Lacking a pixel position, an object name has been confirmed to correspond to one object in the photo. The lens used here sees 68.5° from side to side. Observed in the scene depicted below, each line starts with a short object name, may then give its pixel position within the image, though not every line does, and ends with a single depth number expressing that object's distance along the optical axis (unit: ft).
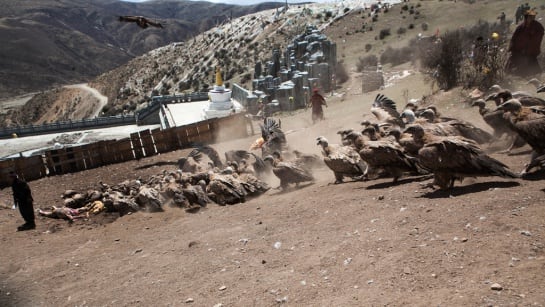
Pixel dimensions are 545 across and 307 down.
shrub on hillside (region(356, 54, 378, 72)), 94.28
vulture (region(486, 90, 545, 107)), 24.56
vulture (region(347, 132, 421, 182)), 23.07
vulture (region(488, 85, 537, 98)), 24.48
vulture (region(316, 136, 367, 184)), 26.58
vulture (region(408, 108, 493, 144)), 24.09
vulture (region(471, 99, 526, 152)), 24.77
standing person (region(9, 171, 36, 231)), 32.24
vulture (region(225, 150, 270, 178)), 35.28
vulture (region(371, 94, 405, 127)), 32.54
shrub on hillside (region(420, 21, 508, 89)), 40.14
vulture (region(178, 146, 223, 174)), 40.27
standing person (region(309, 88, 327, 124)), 52.54
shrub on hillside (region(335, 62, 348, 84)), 89.71
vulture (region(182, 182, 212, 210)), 31.42
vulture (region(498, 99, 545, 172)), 19.39
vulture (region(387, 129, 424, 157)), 21.94
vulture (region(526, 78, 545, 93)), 35.99
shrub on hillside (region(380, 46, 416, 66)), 89.56
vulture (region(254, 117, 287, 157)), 38.86
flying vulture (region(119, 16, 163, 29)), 39.14
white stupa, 77.94
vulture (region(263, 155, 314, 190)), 29.81
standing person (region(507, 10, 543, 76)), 39.88
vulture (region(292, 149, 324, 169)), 33.14
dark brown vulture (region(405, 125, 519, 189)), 18.31
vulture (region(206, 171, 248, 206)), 30.71
